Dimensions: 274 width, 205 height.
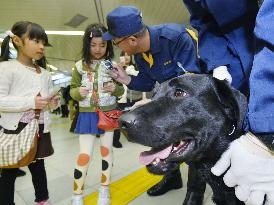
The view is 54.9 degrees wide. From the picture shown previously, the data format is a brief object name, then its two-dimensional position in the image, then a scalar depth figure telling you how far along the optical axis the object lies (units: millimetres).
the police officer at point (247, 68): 663
